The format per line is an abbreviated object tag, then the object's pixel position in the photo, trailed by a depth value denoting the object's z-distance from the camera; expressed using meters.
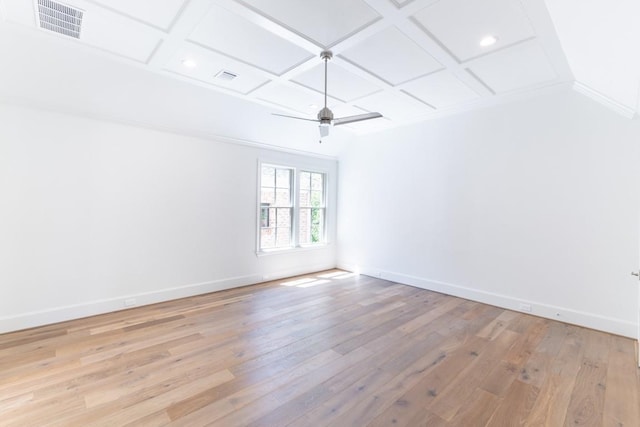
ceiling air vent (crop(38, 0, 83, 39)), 2.26
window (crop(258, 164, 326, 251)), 5.49
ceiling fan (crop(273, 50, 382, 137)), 2.87
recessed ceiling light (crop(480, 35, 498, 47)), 2.63
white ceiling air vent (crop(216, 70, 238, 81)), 3.36
